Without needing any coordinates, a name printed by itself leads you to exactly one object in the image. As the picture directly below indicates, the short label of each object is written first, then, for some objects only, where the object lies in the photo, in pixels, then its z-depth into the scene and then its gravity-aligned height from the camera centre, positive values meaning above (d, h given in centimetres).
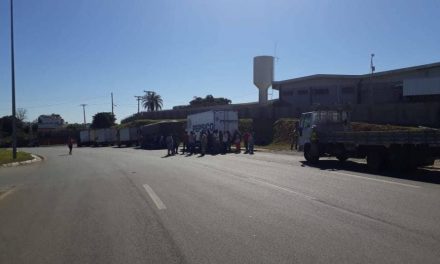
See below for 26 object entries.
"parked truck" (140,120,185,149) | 5644 +83
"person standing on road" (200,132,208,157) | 3712 -23
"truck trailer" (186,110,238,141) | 4256 +145
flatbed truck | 1699 -27
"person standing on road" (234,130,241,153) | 4003 -22
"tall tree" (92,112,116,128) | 12338 +489
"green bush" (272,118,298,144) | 5186 +80
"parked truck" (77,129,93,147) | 8669 +49
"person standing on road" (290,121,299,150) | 4025 -38
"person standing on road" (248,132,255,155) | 3678 -43
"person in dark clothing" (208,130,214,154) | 4009 -26
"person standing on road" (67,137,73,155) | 5023 -28
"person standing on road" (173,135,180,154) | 4091 -30
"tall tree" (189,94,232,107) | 13542 +1020
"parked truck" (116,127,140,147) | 6744 +55
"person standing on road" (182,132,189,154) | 4208 -15
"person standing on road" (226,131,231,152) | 4062 -21
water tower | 8125 +1011
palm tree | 13838 +1026
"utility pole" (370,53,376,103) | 6575 +599
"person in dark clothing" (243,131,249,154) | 3800 -22
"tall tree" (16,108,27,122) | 15473 +776
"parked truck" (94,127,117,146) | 7772 +64
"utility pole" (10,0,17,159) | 3800 +528
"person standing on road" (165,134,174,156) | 3837 -34
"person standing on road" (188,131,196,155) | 4097 -24
